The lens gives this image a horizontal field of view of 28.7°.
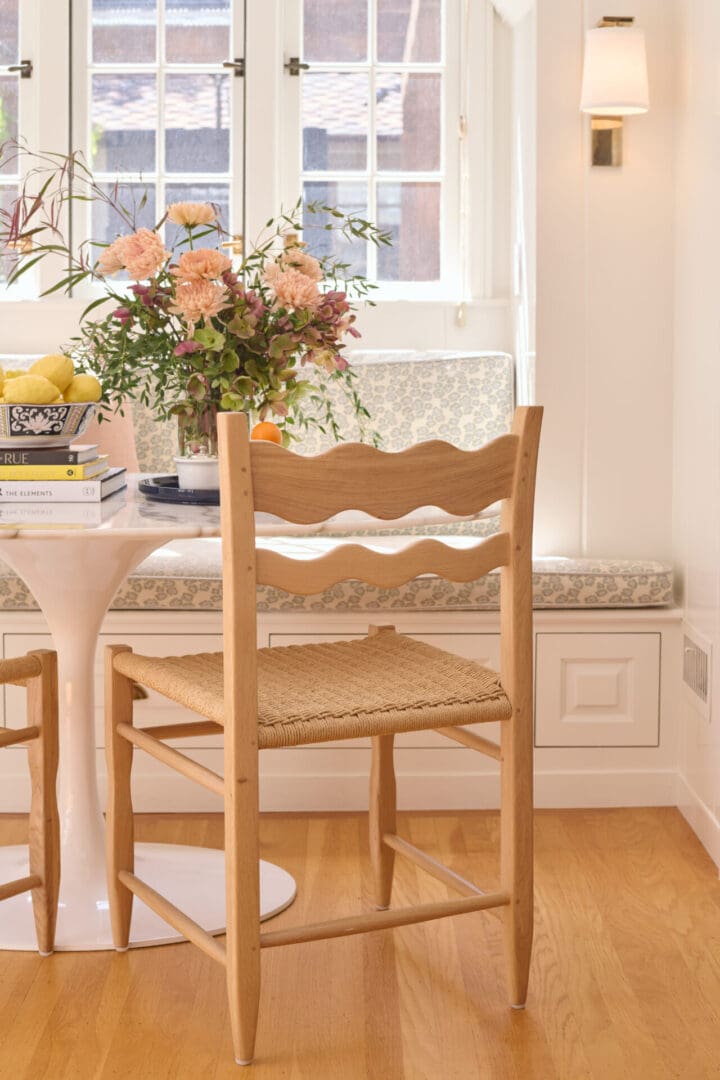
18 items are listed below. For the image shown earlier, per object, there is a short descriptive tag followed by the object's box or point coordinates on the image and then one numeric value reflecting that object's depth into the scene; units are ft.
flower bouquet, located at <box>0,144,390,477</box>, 7.56
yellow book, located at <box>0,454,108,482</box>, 7.28
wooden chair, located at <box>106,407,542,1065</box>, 6.36
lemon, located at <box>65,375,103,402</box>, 7.81
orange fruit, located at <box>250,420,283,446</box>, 7.97
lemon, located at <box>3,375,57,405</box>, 7.58
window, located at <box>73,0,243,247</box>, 13.67
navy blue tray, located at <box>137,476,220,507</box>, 7.77
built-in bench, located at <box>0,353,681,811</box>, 10.56
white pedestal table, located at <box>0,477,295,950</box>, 7.98
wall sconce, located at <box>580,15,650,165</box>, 10.77
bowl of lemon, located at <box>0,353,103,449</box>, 7.50
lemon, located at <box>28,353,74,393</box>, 7.74
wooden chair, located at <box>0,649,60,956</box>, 7.57
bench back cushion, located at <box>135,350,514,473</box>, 12.54
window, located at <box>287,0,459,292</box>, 13.69
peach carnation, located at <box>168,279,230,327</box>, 7.48
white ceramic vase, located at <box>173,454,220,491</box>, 7.95
